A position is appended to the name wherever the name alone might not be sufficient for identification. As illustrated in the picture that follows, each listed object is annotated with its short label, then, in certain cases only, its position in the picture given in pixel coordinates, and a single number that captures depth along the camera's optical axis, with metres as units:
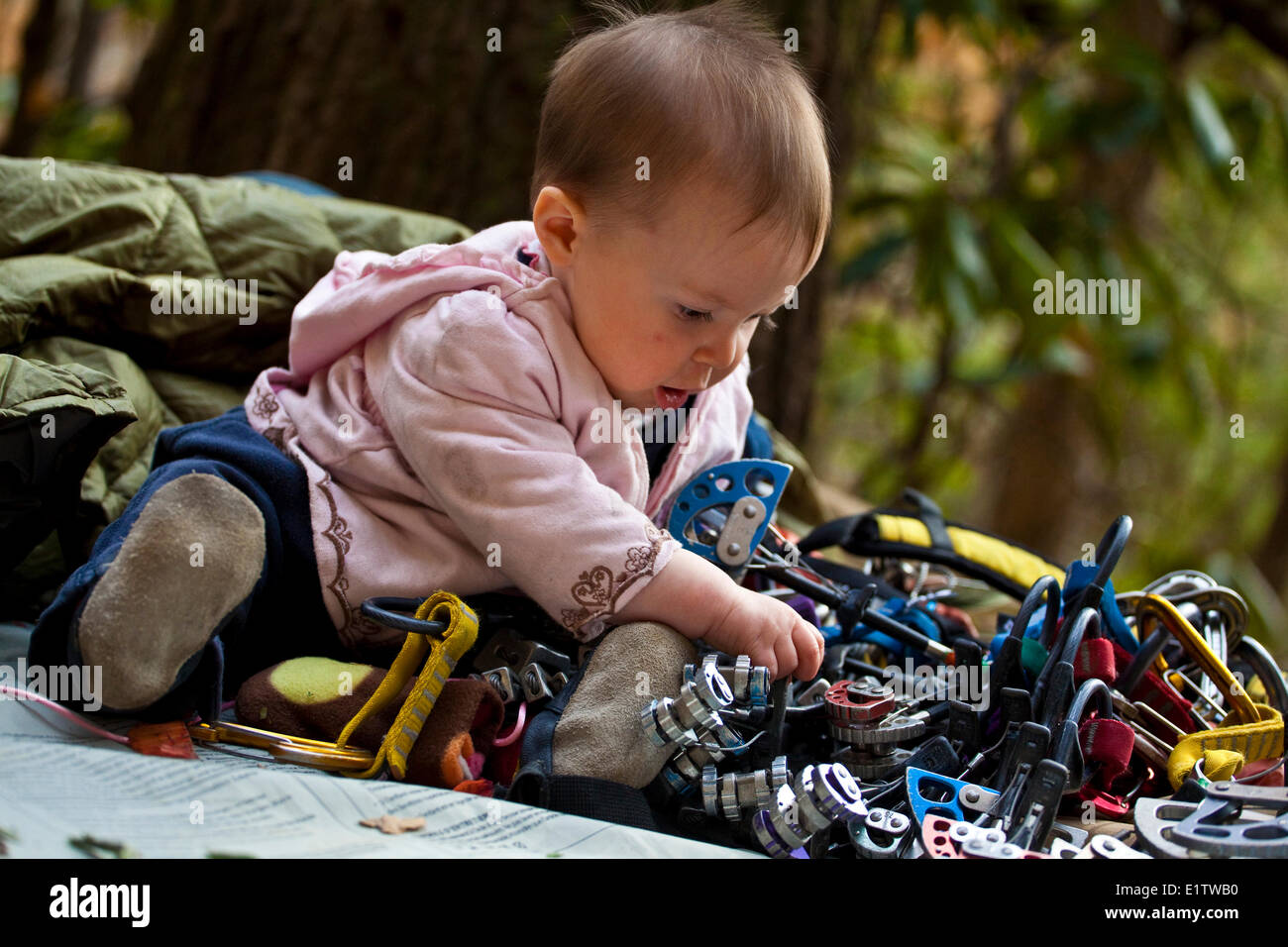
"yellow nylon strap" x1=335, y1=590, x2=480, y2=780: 0.95
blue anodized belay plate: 1.19
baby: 1.04
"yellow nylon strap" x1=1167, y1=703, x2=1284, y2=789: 0.98
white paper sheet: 0.76
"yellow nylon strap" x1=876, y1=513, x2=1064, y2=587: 1.43
